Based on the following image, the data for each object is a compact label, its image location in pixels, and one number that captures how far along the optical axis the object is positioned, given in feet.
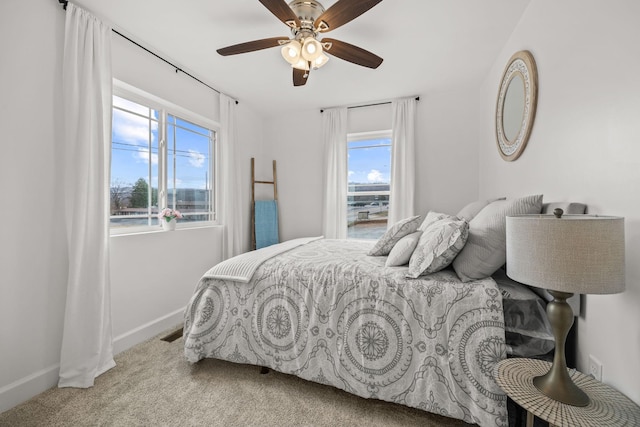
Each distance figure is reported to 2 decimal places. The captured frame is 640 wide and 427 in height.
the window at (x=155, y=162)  7.72
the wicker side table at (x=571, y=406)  2.87
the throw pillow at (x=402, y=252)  5.83
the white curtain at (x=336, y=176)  12.50
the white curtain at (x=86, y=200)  5.84
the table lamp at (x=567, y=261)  2.84
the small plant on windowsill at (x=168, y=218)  8.41
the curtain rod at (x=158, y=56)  5.91
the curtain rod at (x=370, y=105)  11.88
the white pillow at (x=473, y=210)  7.23
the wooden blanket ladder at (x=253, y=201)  12.83
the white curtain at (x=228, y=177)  10.91
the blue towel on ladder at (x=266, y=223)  12.70
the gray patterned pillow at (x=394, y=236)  6.94
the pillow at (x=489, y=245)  4.76
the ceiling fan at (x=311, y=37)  5.26
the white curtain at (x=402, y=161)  11.32
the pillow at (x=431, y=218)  7.27
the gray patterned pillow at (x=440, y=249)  4.93
